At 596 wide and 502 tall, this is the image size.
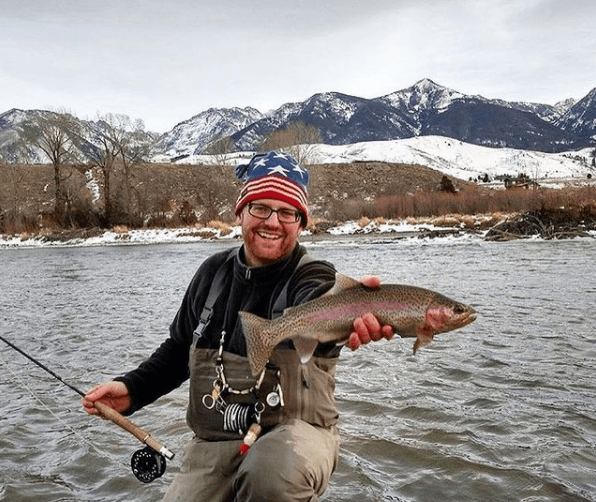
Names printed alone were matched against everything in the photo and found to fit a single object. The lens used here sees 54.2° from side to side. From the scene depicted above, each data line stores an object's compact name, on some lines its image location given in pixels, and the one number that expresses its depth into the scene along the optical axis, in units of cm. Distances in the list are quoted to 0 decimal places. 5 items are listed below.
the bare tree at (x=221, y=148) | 6627
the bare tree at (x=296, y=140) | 5875
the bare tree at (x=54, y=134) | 4719
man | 266
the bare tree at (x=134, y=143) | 4962
